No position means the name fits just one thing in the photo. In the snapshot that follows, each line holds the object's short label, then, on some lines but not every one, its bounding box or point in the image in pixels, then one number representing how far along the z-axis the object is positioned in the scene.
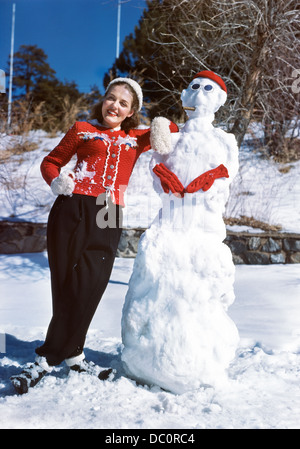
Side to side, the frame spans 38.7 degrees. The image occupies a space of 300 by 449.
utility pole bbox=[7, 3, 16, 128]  12.93
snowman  2.21
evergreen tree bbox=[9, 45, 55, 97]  15.62
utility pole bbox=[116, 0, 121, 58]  12.31
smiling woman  2.29
